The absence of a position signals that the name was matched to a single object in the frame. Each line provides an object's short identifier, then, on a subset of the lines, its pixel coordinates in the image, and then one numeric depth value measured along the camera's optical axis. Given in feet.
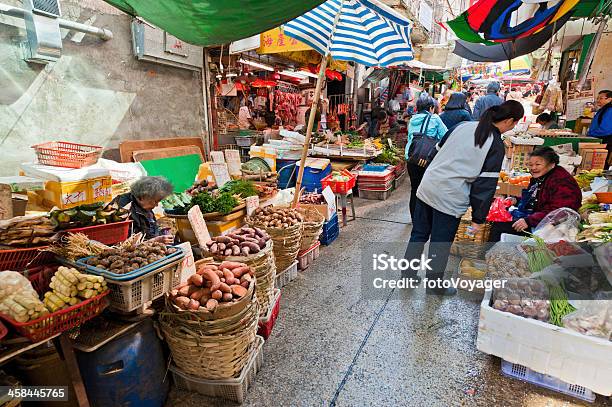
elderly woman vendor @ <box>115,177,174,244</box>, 10.66
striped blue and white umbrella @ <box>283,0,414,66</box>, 15.57
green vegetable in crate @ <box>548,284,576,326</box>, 8.66
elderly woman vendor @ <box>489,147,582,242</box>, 12.96
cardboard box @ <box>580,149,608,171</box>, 21.13
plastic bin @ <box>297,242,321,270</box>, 15.51
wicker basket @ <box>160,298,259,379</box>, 7.78
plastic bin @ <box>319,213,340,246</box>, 18.40
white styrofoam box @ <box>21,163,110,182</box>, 11.82
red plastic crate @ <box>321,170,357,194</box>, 20.36
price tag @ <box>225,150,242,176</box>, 20.97
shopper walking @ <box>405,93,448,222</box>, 17.81
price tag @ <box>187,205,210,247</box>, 10.88
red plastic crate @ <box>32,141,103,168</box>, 12.66
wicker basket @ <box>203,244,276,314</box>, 10.31
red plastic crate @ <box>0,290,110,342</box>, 5.70
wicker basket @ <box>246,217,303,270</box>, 13.10
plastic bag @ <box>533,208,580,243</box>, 11.51
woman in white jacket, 10.78
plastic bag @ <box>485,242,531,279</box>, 11.30
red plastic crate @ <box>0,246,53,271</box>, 7.34
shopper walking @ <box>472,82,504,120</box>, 25.36
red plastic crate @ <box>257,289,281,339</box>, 10.46
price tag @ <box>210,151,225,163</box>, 20.03
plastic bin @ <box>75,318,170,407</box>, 6.95
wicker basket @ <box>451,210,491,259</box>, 15.99
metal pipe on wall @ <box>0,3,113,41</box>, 13.03
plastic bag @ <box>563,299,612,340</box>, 8.14
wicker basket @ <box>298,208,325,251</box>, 15.57
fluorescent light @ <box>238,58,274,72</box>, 26.48
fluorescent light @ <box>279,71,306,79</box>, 39.83
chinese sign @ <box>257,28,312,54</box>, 23.09
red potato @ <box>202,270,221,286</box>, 8.54
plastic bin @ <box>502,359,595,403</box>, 8.34
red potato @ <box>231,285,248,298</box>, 8.23
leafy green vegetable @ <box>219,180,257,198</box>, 15.57
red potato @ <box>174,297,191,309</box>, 7.93
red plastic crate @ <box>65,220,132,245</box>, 8.70
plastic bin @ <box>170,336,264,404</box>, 8.25
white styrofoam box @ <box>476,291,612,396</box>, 7.88
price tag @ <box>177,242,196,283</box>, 8.58
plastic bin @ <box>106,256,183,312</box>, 6.88
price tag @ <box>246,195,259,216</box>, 14.49
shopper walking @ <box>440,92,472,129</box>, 17.67
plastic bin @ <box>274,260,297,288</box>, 13.75
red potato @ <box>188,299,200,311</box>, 7.84
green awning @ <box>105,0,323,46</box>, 7.25
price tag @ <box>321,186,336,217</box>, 18.12
